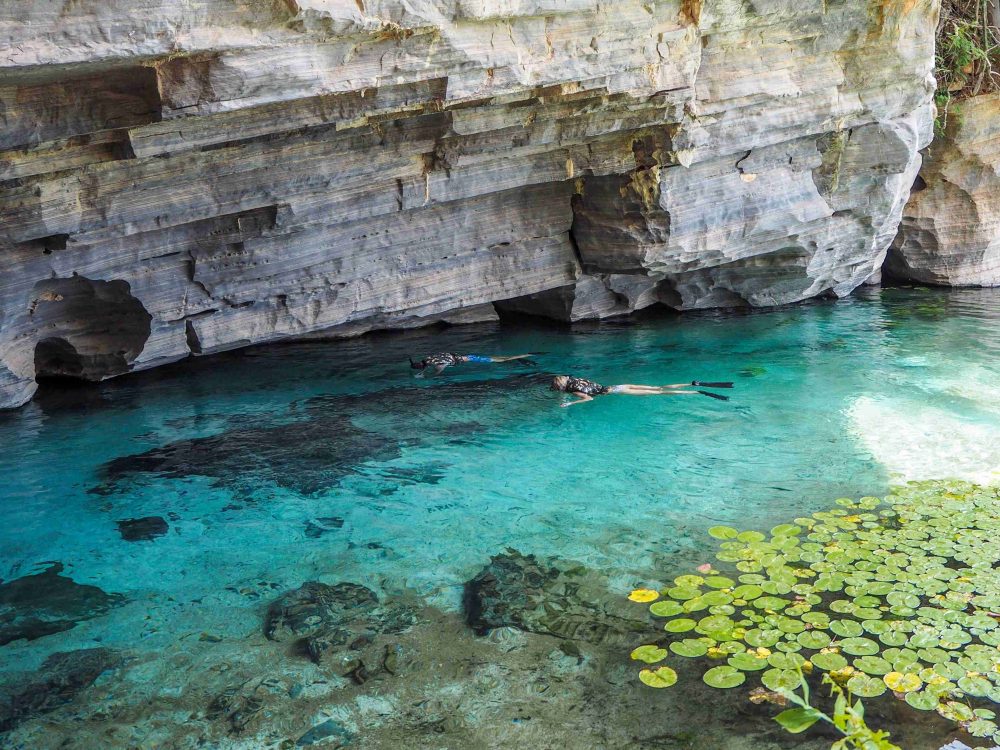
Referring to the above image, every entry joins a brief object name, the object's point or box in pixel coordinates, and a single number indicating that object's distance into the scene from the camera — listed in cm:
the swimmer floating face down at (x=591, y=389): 966
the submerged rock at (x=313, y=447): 778
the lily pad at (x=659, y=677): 450
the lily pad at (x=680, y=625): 493
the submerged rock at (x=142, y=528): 673
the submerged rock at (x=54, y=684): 456
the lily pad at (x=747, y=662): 452
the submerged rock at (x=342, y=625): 488
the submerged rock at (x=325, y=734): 423
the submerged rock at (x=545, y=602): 507
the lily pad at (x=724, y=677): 443
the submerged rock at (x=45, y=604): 544
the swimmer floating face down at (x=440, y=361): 1090
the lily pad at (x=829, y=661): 449
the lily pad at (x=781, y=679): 436
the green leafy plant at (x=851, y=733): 385
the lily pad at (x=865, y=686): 427
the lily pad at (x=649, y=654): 469
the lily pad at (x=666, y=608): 512
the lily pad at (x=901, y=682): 429
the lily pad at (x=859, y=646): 458
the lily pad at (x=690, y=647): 470
